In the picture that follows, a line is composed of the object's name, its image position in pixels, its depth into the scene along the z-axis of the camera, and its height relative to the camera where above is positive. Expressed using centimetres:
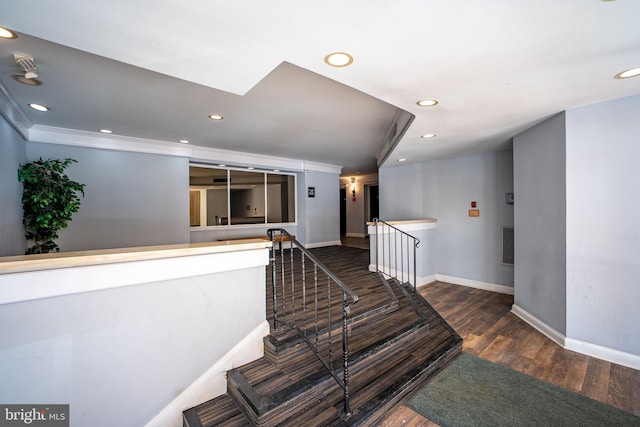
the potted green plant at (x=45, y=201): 316 +17
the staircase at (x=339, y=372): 195 -144
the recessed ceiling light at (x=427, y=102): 248 +105
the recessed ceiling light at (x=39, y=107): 314 +132
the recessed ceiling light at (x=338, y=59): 171 +103
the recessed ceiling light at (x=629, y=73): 204 +108
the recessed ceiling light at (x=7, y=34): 173 +122
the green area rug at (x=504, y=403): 204 -162
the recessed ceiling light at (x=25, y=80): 240 +127
